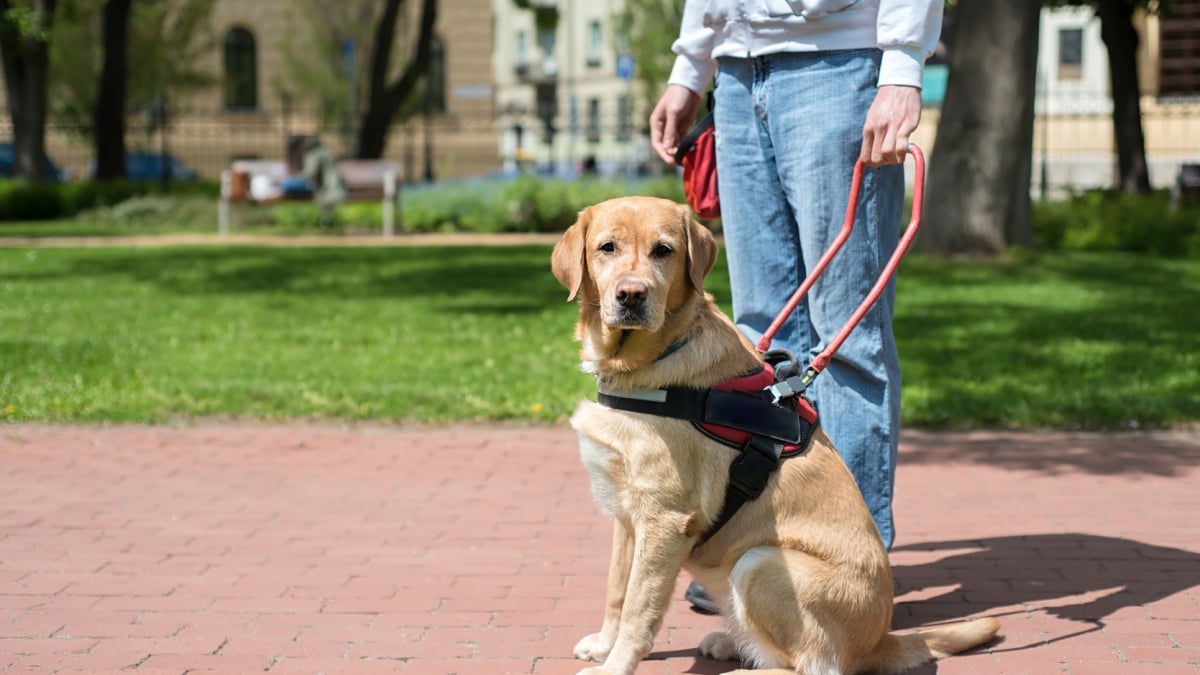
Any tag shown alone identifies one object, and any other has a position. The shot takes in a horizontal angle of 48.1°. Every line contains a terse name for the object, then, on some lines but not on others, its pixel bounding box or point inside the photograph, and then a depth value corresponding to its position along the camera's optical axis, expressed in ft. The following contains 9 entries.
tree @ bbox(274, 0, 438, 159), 82.48
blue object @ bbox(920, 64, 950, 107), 108.88
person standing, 12.89
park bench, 65.16
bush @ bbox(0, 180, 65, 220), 73.92
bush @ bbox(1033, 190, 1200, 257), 51.85
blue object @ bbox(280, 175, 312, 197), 68.96
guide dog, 11.29
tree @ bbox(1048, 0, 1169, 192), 66.54
